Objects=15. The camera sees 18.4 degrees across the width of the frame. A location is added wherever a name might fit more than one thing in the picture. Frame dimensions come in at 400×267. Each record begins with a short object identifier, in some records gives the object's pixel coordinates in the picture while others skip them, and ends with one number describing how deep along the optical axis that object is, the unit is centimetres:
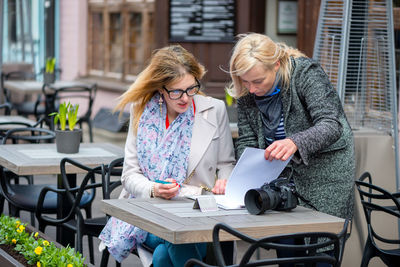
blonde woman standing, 510
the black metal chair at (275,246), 399
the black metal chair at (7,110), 1183
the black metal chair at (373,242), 576
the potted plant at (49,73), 1528
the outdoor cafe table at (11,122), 942
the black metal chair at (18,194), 750
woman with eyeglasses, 551
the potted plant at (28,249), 508
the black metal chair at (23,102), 1560
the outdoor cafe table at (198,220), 427
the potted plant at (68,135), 733
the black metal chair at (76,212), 652
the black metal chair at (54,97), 1446
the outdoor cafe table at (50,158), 669
